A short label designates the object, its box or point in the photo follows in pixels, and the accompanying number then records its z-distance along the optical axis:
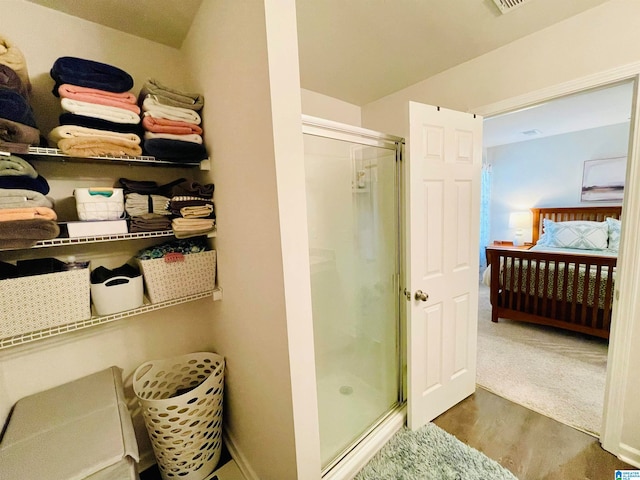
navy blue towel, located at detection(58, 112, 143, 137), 1.03
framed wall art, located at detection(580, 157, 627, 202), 3.75
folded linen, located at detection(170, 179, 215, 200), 1.27
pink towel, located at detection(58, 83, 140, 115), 1.01
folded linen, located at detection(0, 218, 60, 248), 0.87
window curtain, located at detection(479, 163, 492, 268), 4.96
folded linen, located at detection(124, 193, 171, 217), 1.21
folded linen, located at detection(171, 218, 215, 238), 1.24
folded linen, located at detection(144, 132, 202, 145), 1.19
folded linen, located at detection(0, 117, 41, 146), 0.87
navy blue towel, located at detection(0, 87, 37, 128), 0.86
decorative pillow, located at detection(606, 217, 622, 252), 3.37
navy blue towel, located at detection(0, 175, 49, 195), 0.92
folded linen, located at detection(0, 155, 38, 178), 0.88
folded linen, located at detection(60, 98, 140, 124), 1.01
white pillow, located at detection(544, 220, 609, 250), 3.42
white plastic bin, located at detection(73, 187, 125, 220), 1.07
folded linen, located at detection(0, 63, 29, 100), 0.88
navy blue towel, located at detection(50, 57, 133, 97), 1.01
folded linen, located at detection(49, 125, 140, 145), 1.02
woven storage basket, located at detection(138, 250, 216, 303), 1.25
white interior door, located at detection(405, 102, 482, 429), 1.49
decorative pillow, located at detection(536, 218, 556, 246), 3.97
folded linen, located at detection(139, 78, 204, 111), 1.19
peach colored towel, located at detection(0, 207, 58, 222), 0.88
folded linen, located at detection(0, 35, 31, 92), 0.89
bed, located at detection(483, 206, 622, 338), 2.45
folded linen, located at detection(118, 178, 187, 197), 1.23
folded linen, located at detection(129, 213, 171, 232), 1.19
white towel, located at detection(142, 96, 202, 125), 1.18
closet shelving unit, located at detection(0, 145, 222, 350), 0.97
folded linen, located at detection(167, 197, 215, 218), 1.25
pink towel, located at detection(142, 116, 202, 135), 1.18
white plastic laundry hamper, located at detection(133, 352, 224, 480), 1.20
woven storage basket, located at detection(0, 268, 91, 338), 0.93
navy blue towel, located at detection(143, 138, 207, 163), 1.18
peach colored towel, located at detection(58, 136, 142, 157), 1.02
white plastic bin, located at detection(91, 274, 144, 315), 1.12
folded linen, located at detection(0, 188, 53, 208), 0.88
